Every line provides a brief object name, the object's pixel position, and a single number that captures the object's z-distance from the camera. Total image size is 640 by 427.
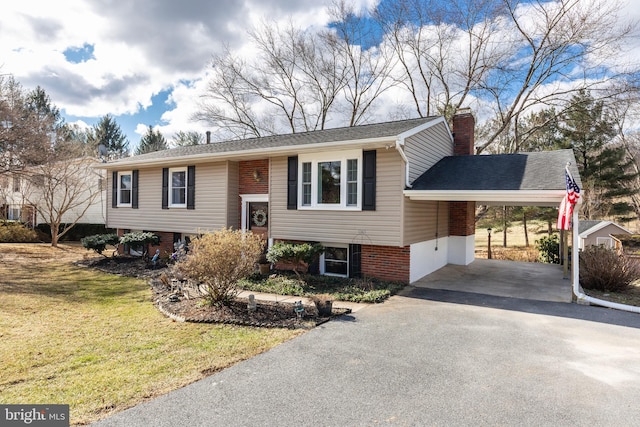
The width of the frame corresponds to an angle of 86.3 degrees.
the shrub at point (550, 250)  14.34
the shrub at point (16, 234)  20.02
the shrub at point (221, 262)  6.68
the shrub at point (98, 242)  13.57
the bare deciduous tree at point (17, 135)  13.10
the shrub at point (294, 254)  9.36
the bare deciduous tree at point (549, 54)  16.78
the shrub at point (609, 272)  8.70
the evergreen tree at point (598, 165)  20.67
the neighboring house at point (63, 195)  19.48
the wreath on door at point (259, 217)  11.89
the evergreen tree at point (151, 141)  37.09
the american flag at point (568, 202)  7.22
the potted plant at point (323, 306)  6.54
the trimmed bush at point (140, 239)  13.16
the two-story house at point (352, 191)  9.12
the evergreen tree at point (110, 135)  35.95
